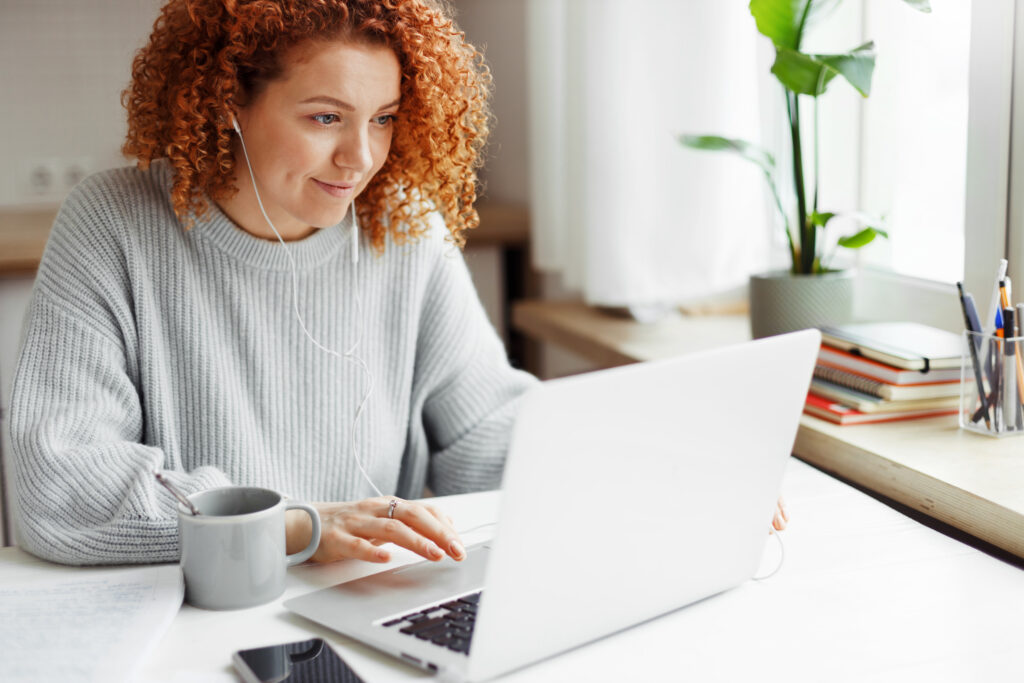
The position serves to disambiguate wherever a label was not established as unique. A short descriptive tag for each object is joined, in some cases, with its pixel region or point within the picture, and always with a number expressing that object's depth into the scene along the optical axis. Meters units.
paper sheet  0.71
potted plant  1.33
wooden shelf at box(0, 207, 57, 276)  2.09
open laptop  0.66
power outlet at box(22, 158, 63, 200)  2.94
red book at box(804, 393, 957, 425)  1.27
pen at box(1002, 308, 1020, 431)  1.11
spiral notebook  1.26
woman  1.02
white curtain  1.82
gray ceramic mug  0.81
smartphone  0.70
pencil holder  1.12
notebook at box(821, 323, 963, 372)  1.25
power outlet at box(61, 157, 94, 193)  2.98
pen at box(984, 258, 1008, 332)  1.13
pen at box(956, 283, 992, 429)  1.16
